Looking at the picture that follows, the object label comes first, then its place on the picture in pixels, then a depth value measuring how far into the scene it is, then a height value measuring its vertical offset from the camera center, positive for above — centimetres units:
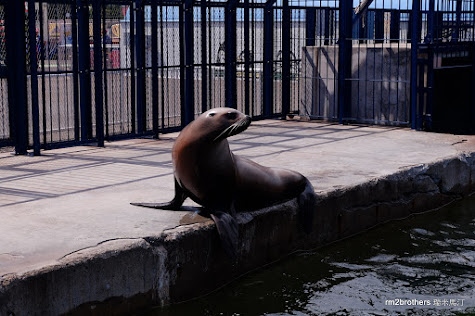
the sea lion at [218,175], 638 -89
